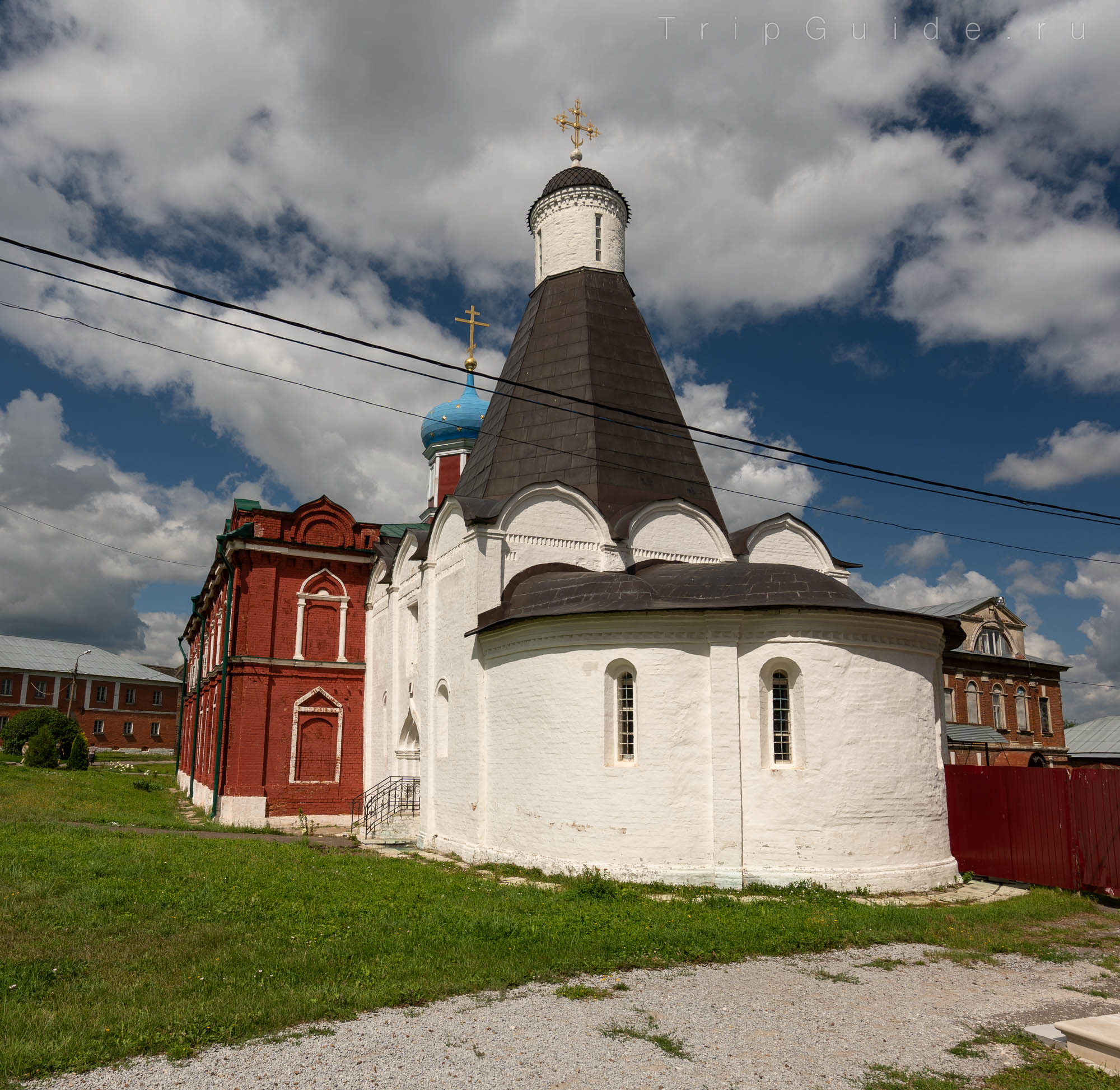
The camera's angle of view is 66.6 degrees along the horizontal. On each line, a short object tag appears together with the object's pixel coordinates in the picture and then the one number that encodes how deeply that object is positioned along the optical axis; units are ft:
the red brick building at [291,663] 63.36
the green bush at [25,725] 124.98
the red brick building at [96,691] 173.58
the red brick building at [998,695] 105.29
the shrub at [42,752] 110.93
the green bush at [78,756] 114.42
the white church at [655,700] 36.83
